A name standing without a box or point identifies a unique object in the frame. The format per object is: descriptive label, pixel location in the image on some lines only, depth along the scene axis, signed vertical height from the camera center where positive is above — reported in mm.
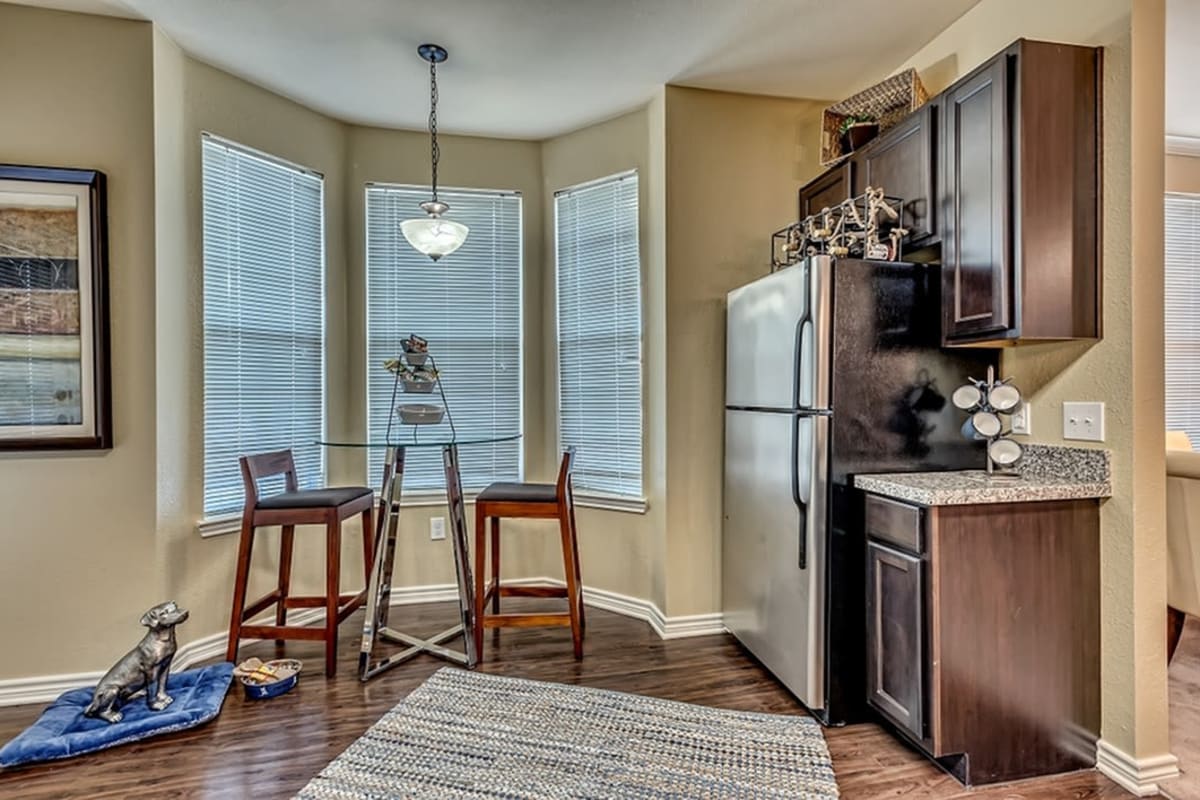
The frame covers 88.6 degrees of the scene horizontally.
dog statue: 2131 -972
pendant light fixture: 2568 +690
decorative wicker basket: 2562 +1273
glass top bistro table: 2570 -738
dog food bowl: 2389 -1120
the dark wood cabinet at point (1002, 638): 1856 -761
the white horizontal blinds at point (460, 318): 3512 +443
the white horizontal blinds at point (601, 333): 3355 +340
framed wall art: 2375 +334
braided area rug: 1841 -1181
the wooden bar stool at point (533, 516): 2684 -539
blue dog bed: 1997 -1136
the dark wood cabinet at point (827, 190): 2795 +965
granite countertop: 1855 -297
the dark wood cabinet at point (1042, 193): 1854 +604
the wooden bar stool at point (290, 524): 2564 -545
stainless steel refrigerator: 2172 -127
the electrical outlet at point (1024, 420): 2170 -107
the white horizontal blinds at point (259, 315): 2875 +401
